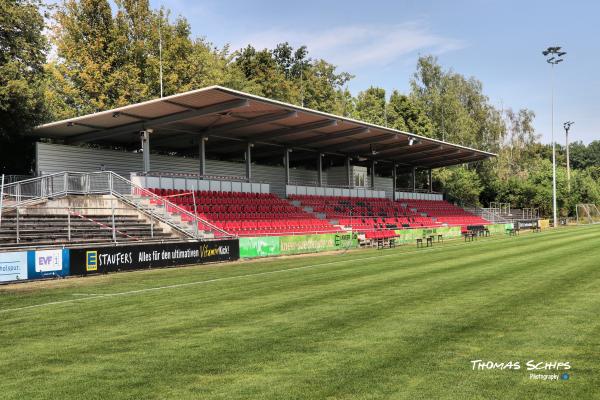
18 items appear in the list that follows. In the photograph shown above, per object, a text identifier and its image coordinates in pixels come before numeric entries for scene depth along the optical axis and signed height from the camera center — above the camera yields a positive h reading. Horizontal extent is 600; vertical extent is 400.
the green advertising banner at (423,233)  37.88 -2.19
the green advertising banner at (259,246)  26.94 -1.97
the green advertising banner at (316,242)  29.70 -2.10
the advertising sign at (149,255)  19.39 -1.81
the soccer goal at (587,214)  77.82 -2.07
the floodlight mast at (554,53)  59.41 +16.62
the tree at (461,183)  69.44 +2.70
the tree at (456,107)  74.50 +14.12
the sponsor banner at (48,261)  18.05 -1.59
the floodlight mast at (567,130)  79.33 +11.06
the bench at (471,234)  37.78 -2.39
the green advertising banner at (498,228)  49.26 -2.37
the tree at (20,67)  28.56 +8.57
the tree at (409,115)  71.19 +12.20
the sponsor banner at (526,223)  60.12 -2.41
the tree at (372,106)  73.56 +14.53
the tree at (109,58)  44.00 +13.38
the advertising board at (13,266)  17.06 -1.65
